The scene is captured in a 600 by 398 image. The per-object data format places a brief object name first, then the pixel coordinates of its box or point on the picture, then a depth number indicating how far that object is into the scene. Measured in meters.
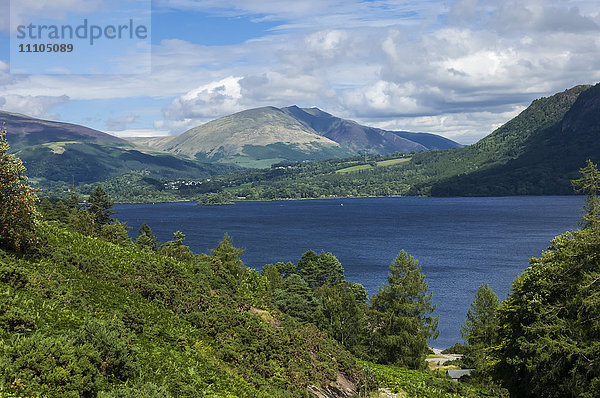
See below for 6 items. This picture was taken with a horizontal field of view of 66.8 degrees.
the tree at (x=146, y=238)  101.64
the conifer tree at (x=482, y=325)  65.56
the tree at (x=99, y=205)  100.31
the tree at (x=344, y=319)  68.56
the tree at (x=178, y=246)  62.55
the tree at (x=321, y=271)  117.14
